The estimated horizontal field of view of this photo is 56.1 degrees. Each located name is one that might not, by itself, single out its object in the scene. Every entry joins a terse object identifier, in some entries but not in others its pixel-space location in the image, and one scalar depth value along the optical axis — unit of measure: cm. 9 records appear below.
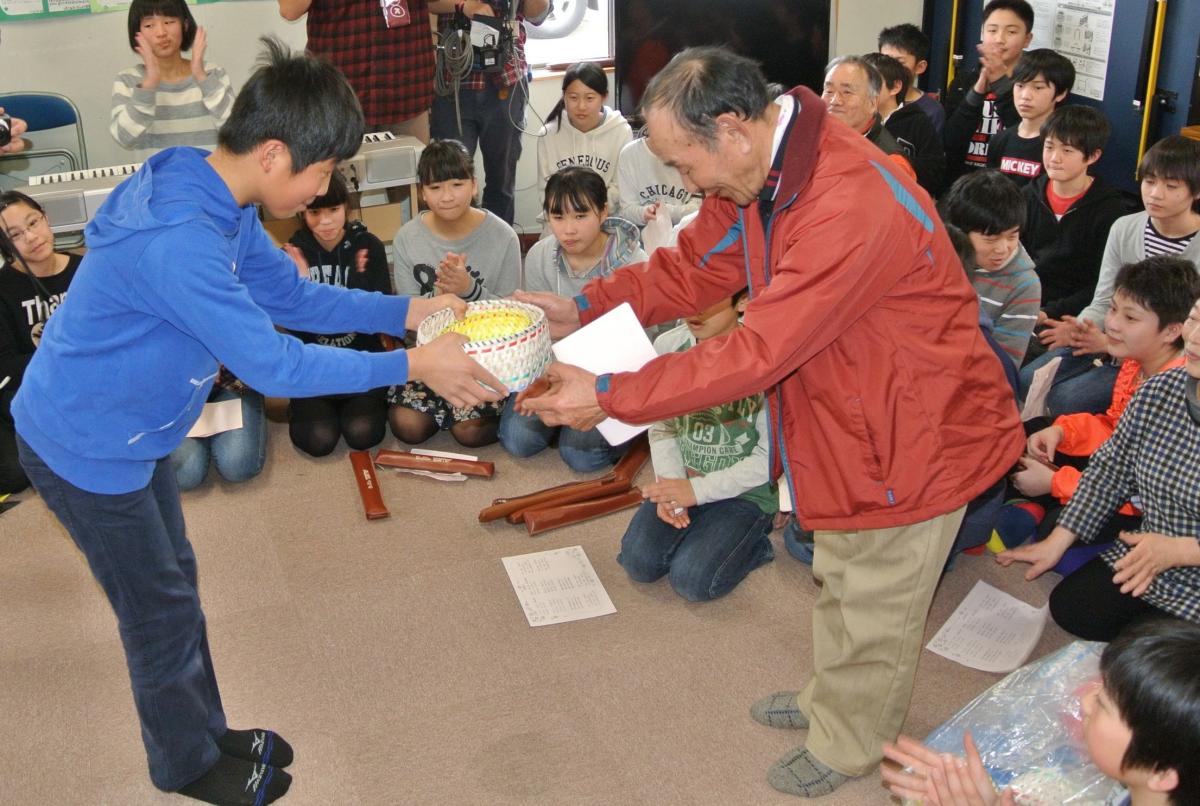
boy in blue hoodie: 174
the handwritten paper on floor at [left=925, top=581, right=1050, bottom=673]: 262
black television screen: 530
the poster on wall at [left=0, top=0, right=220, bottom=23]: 476
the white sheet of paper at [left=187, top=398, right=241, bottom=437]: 346
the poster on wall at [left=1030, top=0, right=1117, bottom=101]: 509
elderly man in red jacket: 179
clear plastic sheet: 190
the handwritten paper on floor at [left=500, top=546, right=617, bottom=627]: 282
